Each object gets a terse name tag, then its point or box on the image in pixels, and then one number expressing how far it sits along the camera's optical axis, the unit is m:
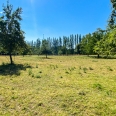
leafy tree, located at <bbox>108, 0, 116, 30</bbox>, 4.80
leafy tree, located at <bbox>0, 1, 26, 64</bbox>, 13.68
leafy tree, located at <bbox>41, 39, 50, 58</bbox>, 33.73
